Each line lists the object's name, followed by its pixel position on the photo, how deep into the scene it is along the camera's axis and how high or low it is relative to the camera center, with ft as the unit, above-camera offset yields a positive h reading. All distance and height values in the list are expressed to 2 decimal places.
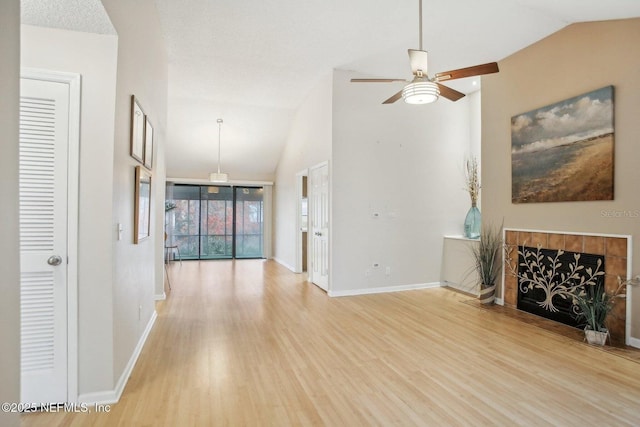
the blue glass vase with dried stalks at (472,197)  18.84 +1.15
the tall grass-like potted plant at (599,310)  11.03 -3.03
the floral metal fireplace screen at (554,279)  12.33 -2.38
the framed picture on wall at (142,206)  9.55 +0.26
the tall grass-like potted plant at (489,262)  15.92 -2.12
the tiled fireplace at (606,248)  11.23 -1.11
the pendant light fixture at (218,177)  26.04 +2.93
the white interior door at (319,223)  18.72 -0.40
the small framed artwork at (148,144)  10.92 +2.42
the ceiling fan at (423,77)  9.36 +3.94
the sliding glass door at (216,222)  32.35 -0.63
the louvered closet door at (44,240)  7.17 -0.55
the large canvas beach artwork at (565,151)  11.72 +2.57
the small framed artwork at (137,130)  8.98 +2.38
